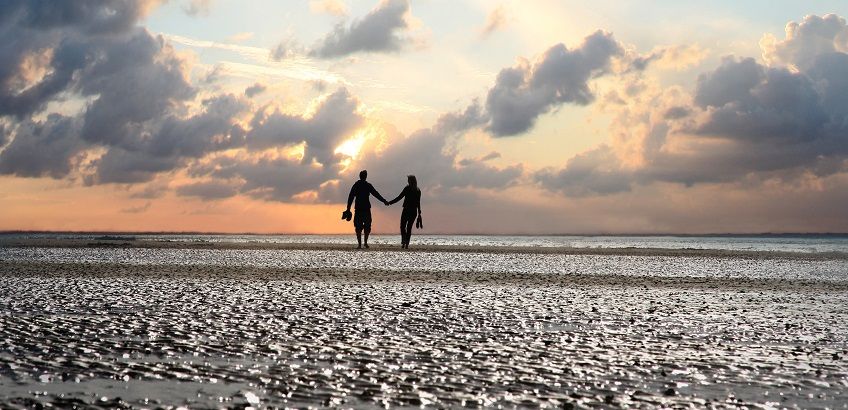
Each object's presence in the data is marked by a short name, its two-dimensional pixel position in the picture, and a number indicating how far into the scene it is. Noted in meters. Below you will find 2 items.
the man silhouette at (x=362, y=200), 30.31
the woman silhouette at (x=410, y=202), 30.64
